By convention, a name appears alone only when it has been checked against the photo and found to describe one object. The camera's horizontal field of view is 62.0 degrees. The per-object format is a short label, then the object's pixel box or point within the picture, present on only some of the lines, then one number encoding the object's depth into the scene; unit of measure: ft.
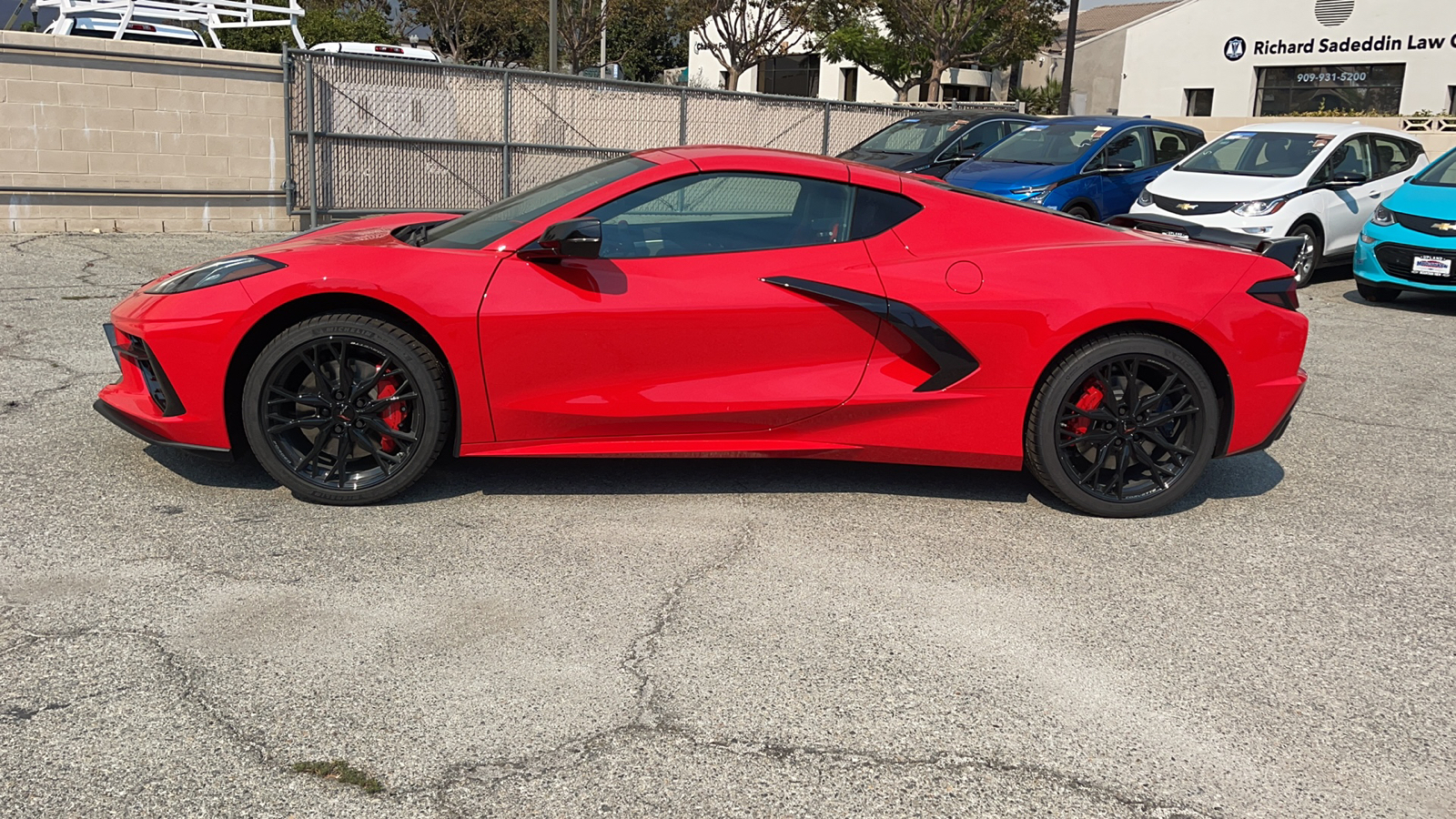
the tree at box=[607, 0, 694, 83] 143.74
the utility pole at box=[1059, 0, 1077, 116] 108.27
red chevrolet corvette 14.17
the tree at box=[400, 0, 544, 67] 160.45
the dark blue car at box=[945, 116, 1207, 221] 41.52
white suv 36.99
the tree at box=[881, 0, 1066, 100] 124.47
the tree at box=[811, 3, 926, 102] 143.23
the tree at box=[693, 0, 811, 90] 137.08
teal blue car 33.17
